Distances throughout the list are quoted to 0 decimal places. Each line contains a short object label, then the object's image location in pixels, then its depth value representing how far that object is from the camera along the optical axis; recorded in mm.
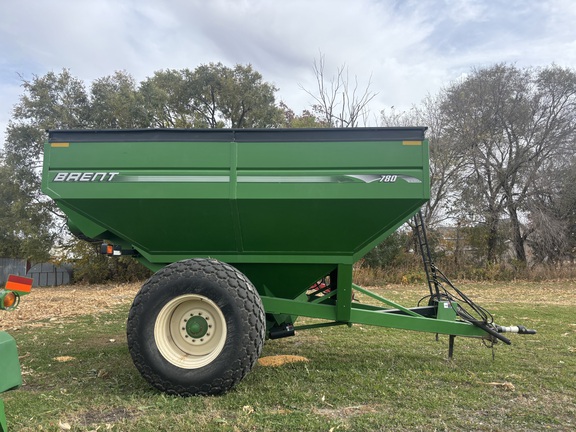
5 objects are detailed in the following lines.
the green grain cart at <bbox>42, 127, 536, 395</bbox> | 3627
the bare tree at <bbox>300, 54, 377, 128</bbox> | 22078
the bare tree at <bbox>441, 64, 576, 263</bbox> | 19797
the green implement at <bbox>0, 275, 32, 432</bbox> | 1901
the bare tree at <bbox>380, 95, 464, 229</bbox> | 19844
